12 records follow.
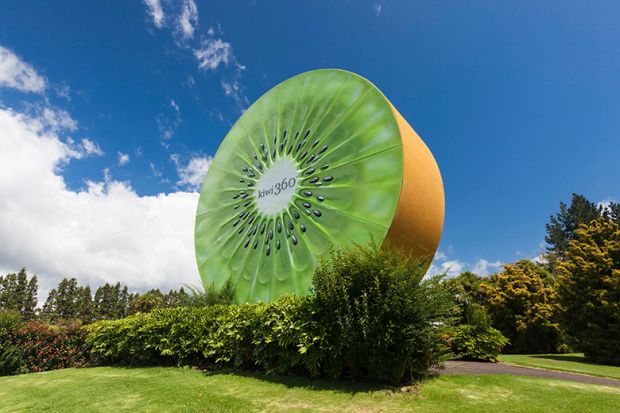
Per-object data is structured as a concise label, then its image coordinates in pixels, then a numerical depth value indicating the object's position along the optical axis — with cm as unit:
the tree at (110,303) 8219
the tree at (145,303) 5725
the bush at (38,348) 1233
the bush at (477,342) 1170
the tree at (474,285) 2431
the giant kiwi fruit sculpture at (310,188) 1034
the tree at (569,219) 4881
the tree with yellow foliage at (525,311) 2053
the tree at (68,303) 7938
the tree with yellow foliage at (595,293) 1433
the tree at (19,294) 6850
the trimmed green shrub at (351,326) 709
